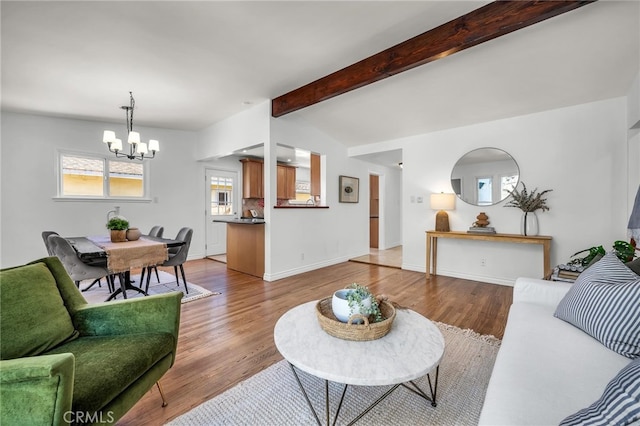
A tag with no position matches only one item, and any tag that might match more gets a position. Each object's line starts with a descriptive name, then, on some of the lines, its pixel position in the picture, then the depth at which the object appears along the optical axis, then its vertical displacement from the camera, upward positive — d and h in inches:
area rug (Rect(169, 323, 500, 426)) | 54.9 -41.5
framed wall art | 212.8 +17.4
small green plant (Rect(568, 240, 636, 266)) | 89.0 -13.9
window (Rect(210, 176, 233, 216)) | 241.3 +13.5
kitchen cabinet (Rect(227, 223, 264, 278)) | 167.6 -24.3
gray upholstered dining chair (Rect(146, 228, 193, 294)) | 136.2 -22.2
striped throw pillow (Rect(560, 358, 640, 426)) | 25.6 -19.0
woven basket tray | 52.2 -22.7
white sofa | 34.8 -24.8
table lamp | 164.9 +3.0
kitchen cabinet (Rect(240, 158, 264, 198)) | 251.9 +30.3
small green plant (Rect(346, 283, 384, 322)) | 55.2 -18.7
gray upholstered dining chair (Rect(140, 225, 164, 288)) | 158.1 -13.1
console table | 130.6 -14.7
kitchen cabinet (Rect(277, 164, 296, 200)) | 272.1 +29.0
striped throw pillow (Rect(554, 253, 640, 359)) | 45.4 -17.6
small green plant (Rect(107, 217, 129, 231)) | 126.3 -6.5
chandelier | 135.6 +35.5
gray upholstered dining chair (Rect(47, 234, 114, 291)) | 105.0 -21.1
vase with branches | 139.9 +3.3
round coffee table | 43.6 -25.3
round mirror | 151.6 +20.1
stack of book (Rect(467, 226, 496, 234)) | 151.9 -10.4
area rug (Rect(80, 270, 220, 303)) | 128.6 -40.6
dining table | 105.3 -17.1
